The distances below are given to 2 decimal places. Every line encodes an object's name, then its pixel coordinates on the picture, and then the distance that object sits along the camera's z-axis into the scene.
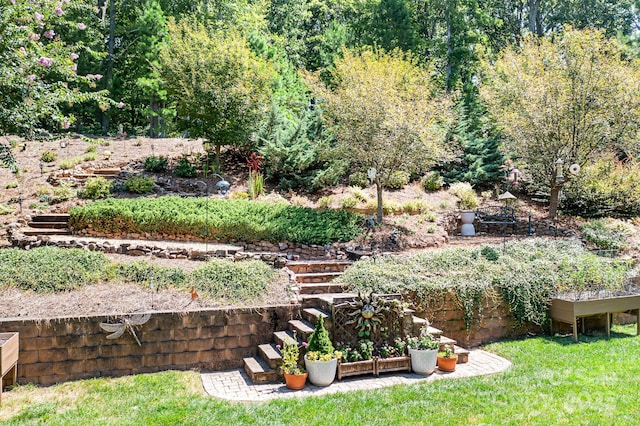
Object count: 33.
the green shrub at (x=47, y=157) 15.49
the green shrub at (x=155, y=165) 14.36
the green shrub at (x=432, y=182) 14.98
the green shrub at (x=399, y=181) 14.26
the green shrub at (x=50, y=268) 7.12
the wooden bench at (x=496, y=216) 13.24
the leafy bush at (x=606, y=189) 13.77
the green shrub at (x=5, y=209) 11.44
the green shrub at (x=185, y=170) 14.16
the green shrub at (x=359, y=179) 14.17
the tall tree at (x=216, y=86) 13.65
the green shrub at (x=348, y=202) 12.46
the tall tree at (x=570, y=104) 12.27
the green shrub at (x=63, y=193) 11.96
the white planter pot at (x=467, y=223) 12.80
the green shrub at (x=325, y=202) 12.55
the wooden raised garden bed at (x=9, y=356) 5.36
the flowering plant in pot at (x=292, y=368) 5.86
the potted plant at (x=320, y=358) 5.95
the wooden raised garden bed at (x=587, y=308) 7.76
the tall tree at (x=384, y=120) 11.39
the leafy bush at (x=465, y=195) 13.84
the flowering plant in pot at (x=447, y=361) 6.48
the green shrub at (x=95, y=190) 12.15
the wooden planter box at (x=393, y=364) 6.36
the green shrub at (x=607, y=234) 11.72
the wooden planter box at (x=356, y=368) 6.21
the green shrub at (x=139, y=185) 12.73
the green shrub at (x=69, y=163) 14.27
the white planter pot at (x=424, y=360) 6.34
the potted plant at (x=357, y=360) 6.22
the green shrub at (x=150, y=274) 7.50
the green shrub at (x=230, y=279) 7.23
